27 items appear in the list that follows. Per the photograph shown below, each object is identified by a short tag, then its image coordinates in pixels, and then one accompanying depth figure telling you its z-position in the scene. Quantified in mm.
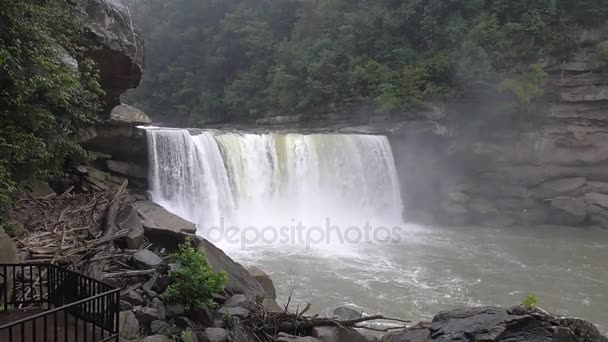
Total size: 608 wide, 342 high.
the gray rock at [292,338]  5593
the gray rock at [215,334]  5087
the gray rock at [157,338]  4663
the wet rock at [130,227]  6984
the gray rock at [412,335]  5861
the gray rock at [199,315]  5453
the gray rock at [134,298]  5381
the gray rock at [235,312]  5723
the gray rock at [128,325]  4754
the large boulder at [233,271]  7020
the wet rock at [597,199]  17036
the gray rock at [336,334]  5922
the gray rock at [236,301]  5992
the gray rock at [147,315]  5086
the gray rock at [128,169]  12448
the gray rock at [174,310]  5348
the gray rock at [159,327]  5031
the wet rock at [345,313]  7181
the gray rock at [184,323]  5252
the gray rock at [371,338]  6462
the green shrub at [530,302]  5526
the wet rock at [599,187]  17266
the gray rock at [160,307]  5266
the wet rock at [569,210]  17141
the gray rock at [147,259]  6258
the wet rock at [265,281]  8250
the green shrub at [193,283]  5496
